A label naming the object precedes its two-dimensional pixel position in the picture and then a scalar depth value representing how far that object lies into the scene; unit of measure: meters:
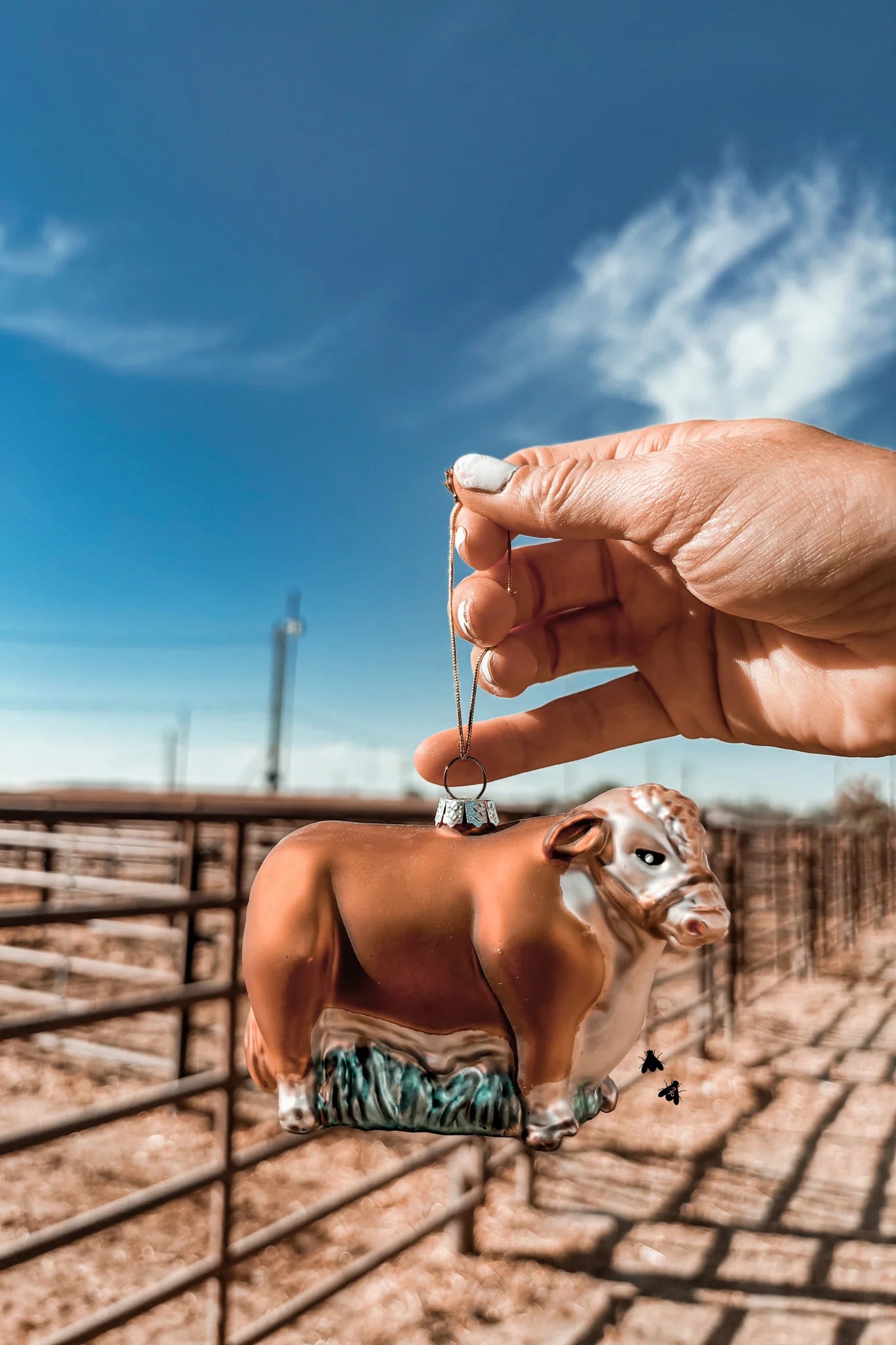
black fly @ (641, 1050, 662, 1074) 0.64
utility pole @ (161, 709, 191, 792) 23.78
